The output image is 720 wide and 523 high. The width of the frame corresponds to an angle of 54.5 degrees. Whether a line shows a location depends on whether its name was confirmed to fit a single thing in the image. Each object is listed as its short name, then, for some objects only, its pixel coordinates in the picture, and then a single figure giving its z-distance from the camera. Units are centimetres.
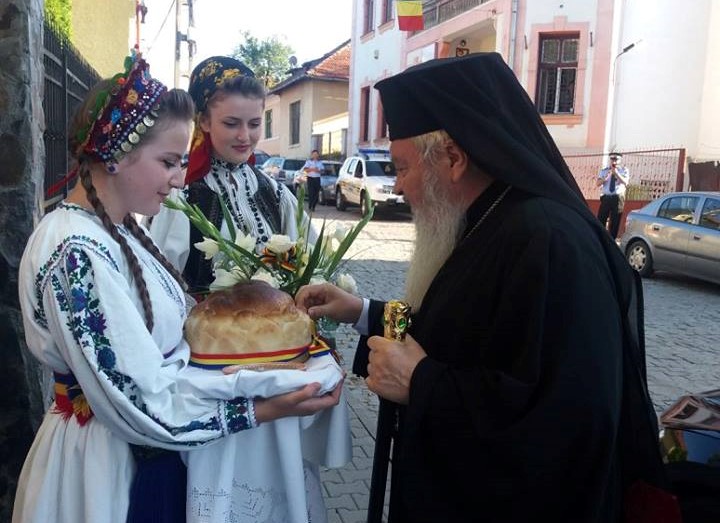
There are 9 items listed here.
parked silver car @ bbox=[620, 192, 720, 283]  1061
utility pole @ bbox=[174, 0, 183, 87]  1764
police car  1988
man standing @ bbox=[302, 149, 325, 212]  2174
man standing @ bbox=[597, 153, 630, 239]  1526
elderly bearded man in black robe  160
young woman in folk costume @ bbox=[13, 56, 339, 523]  167
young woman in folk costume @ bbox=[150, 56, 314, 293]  291
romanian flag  1802
